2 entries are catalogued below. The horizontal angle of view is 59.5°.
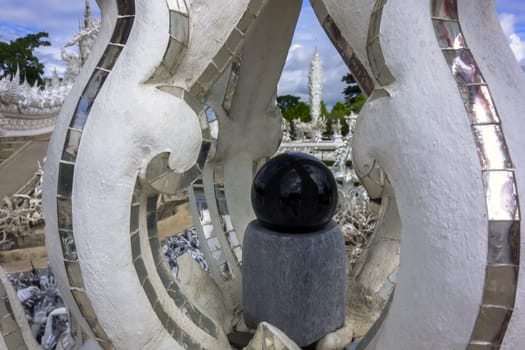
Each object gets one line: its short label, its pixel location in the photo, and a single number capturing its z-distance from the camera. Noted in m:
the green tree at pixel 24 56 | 19.62
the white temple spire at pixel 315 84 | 11.02
